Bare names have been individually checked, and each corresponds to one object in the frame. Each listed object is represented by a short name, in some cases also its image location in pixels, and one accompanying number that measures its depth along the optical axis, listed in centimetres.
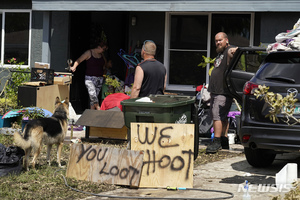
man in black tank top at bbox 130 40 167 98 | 780
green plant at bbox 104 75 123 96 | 1293
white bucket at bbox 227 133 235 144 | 1027
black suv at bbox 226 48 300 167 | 681
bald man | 902
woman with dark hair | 1273
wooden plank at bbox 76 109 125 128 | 987
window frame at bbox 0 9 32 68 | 1430
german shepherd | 718
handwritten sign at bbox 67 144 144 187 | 655
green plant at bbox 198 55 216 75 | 1172
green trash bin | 687
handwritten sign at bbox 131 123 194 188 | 657
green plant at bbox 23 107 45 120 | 1016
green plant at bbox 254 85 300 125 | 496
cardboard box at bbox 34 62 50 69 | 1230
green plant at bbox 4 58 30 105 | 1293
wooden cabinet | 1143
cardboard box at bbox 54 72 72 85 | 1239
